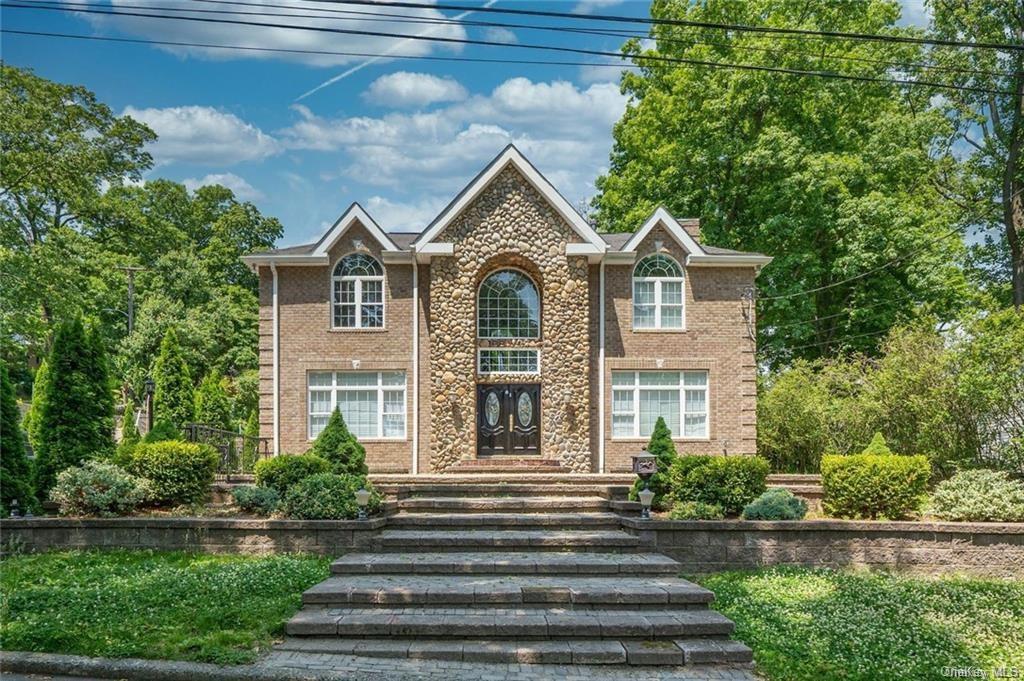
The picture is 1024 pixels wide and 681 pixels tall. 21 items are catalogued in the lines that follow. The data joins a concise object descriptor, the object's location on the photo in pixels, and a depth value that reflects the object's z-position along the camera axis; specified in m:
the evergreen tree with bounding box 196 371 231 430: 22.98
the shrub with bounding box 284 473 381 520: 10.70
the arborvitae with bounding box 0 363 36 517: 11.20
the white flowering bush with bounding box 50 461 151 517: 10.98
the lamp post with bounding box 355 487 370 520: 10.67
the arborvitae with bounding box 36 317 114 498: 11.80
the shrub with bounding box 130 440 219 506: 11.78
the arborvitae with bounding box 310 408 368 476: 13.04
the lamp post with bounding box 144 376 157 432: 20.50
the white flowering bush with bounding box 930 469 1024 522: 10.69
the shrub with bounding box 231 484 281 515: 11.29
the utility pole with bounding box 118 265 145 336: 30.39
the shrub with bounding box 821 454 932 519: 11.17
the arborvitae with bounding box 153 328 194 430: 21.61
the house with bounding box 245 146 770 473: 16.59
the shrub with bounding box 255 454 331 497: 11.68
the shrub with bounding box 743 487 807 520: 10.74
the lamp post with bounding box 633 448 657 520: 10.97
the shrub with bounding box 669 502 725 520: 10.84
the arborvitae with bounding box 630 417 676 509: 11.84
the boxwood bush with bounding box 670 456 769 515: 11.27
